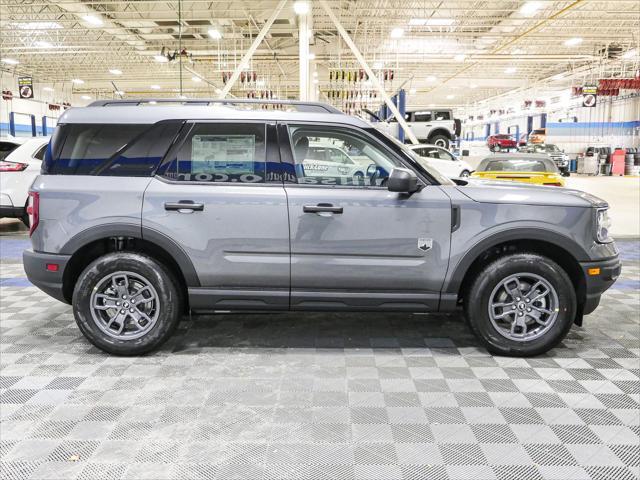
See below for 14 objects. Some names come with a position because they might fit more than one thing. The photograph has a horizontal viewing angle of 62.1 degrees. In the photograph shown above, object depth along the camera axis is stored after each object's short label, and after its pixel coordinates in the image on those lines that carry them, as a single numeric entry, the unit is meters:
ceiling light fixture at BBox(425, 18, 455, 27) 20.27
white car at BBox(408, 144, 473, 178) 17.03
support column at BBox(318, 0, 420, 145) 11.80
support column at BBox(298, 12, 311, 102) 11.81
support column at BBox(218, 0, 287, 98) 11.39
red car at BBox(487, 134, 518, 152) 34.44
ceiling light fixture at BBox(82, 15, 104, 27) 18.14
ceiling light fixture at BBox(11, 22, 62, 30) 20.77
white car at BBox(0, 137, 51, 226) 8.40
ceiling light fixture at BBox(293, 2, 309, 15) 11.30
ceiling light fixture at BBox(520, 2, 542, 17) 16.78
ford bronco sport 3.69
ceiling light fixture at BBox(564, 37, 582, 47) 23.33
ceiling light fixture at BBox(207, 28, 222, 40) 18.89
